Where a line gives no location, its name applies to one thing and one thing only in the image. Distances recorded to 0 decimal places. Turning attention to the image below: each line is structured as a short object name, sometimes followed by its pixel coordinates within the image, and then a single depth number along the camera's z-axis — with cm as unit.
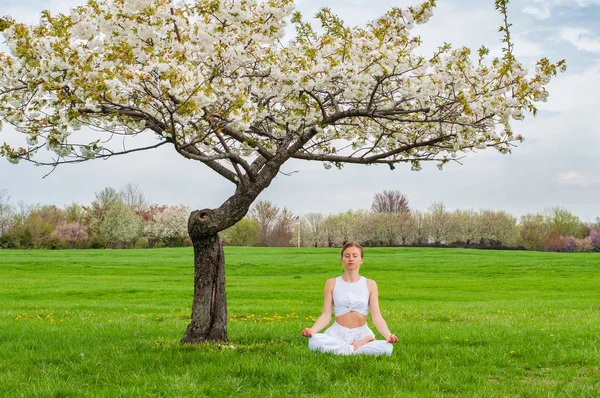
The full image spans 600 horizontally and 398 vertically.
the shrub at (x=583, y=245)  7988
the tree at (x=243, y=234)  7850
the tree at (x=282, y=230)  8219
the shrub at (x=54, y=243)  6806
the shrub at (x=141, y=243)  7811
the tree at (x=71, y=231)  7712
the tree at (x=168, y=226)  8119
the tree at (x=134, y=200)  8362
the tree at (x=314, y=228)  8910
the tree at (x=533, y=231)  8075
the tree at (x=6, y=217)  7521
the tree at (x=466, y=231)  8250
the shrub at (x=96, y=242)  7088
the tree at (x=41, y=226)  6719
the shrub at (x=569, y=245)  7925
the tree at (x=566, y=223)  8525
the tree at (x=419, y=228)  8281
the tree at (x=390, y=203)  9506
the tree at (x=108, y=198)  7425
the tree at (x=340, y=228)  8475
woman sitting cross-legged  797
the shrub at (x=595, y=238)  8746
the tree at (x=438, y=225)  8250
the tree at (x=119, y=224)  7138
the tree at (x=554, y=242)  7756
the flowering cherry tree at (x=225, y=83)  771
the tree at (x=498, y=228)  8188
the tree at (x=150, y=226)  8102
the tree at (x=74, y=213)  8945
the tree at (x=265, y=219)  8162
